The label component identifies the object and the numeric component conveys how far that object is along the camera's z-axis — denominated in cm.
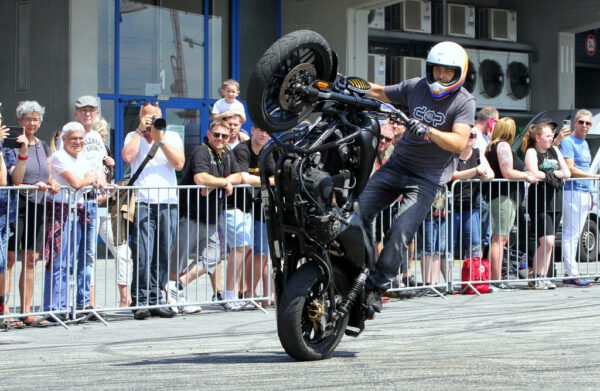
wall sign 2494
